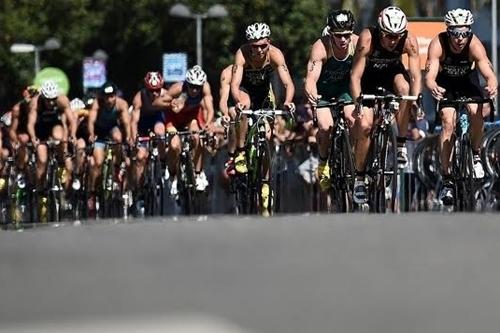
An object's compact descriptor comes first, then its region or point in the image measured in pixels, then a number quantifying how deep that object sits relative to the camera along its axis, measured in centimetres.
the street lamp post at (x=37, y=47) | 6781
